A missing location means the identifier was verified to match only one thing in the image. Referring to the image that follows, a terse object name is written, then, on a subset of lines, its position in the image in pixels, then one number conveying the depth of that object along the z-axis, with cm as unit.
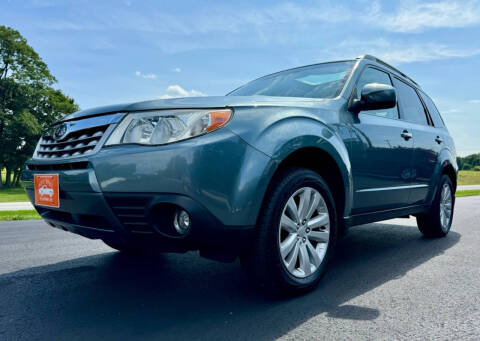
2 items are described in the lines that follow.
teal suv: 202
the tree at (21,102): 2795
